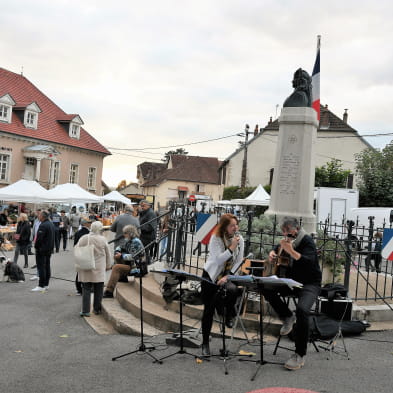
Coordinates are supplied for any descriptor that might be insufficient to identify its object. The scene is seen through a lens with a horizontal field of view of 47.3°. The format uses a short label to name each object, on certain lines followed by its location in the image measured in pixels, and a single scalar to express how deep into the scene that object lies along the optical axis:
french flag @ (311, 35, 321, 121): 12.34
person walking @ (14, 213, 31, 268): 13.72
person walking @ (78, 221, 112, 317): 8.25
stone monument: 10.45
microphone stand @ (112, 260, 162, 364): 5.47
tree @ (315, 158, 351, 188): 36.16
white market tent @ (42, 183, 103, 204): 21.05
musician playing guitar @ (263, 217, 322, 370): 5.15
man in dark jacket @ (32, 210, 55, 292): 10.30
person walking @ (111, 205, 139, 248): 11.20
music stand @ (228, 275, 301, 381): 4.78
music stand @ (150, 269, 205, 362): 5.17
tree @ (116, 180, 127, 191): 101.90
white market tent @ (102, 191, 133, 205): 26.91
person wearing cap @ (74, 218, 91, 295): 10.15
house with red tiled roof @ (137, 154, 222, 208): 68.88
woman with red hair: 5.46
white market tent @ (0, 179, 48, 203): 19.58
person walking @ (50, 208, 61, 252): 17.21
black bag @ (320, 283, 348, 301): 6.11
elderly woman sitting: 9.20
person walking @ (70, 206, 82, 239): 21.07
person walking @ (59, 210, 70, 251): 18.70
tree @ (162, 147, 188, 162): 110.04
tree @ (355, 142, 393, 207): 33.28
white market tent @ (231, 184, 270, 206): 24.42
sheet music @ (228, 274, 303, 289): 4.75
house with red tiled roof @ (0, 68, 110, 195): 35.16
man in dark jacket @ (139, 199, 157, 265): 11.19
